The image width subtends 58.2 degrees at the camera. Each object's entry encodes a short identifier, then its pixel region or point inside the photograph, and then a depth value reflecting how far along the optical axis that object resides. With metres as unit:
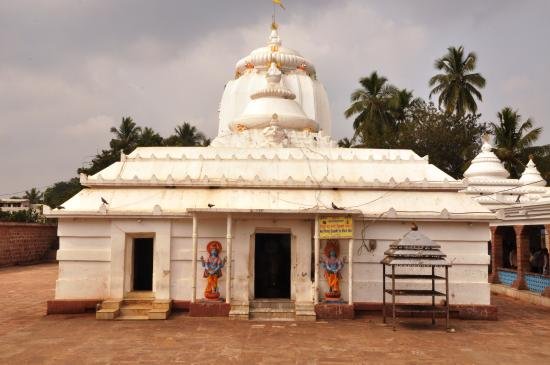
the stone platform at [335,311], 12.39
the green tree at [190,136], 49.96
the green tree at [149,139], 42.64
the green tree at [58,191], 41.22
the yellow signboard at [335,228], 12.44
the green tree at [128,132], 44.31
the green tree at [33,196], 77.40
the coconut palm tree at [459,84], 38.31
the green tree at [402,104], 40.41
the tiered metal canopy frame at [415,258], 11.23
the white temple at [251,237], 12.70
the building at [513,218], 16.36
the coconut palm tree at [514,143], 32.91
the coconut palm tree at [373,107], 39.53
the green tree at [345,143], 44.26
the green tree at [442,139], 34.88
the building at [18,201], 75.61
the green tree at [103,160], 38.66
